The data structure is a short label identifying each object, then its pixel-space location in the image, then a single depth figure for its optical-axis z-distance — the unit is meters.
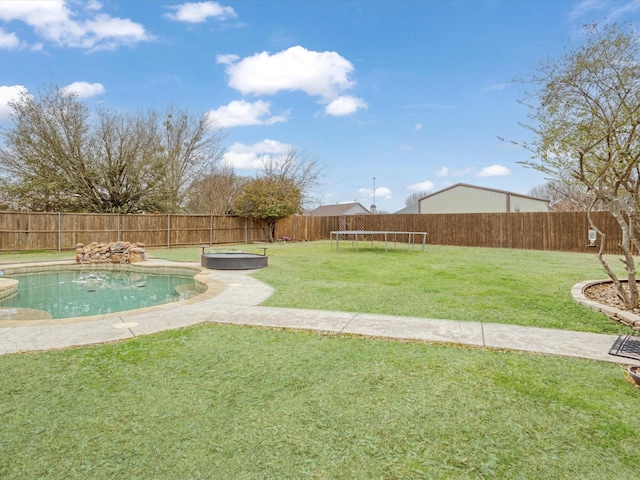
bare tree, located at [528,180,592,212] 11.66
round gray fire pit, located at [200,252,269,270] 8.85
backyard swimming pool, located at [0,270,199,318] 6.04
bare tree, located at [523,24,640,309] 4.50
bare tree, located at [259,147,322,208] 21.91
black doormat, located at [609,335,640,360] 3.06
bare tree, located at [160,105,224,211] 22.25
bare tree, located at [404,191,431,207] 44.56
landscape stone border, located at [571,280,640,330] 3.99
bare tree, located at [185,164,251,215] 23.47
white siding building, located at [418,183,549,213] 22.89
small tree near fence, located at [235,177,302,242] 18.75
